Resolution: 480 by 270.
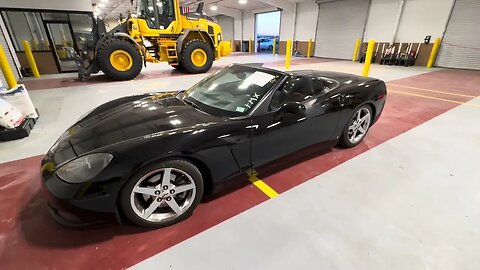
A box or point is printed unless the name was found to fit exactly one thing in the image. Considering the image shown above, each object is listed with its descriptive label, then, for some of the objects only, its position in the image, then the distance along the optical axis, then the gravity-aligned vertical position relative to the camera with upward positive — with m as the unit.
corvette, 1.40 -0.67
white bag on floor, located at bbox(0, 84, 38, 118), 3.21 -0.79
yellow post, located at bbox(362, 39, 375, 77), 5.94 -0.47
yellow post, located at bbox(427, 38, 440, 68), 9.55 -0.57
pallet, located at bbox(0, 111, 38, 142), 2.99 -1.13
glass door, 8.51 -0.19
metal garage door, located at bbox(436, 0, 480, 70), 8.76 +0.05
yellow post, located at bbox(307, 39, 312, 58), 14.35 -0.53
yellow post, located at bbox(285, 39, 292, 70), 8.45 -0.48
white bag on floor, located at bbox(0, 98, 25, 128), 2.94 -0.92
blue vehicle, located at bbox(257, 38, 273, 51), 19.36 -0.38
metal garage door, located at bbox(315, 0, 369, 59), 12.12 +0.63
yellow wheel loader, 6.53 -0.11
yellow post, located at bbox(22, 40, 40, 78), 7.50 -0.60
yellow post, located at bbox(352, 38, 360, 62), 11.95 -0.54
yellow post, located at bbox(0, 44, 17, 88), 4.18 -0.50
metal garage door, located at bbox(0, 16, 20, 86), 7.36 -0.27
